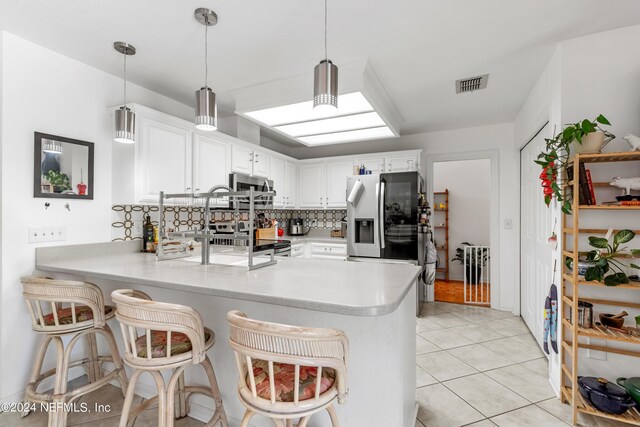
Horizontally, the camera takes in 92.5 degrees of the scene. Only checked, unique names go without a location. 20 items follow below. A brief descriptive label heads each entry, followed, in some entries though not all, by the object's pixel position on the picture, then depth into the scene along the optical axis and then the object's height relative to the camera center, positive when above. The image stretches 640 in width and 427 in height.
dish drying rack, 1.82 -0.17
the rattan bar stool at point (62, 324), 1.70 -0.64
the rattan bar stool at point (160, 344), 1.32 -0.63
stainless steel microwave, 3.41 +0.37
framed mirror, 2.17 +0.34
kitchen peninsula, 1.30 -0.50
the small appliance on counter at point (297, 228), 4.91 -0.24
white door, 2.74 -0.29
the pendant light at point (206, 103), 1.87 +0.68
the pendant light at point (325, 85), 1.48 +0.63
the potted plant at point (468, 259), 5.64 -0.87
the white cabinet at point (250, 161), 3.53 +0.64
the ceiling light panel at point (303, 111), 2.45 +0.89
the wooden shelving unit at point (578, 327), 1.77 -0.70
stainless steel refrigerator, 3.77 -0.06
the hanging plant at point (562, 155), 1.87 +0.40
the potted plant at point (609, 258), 1.76 -0.27
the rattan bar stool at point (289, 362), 1.04 -0.53
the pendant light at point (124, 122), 2.13 +0.64
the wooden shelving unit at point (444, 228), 6.01 -0.29
